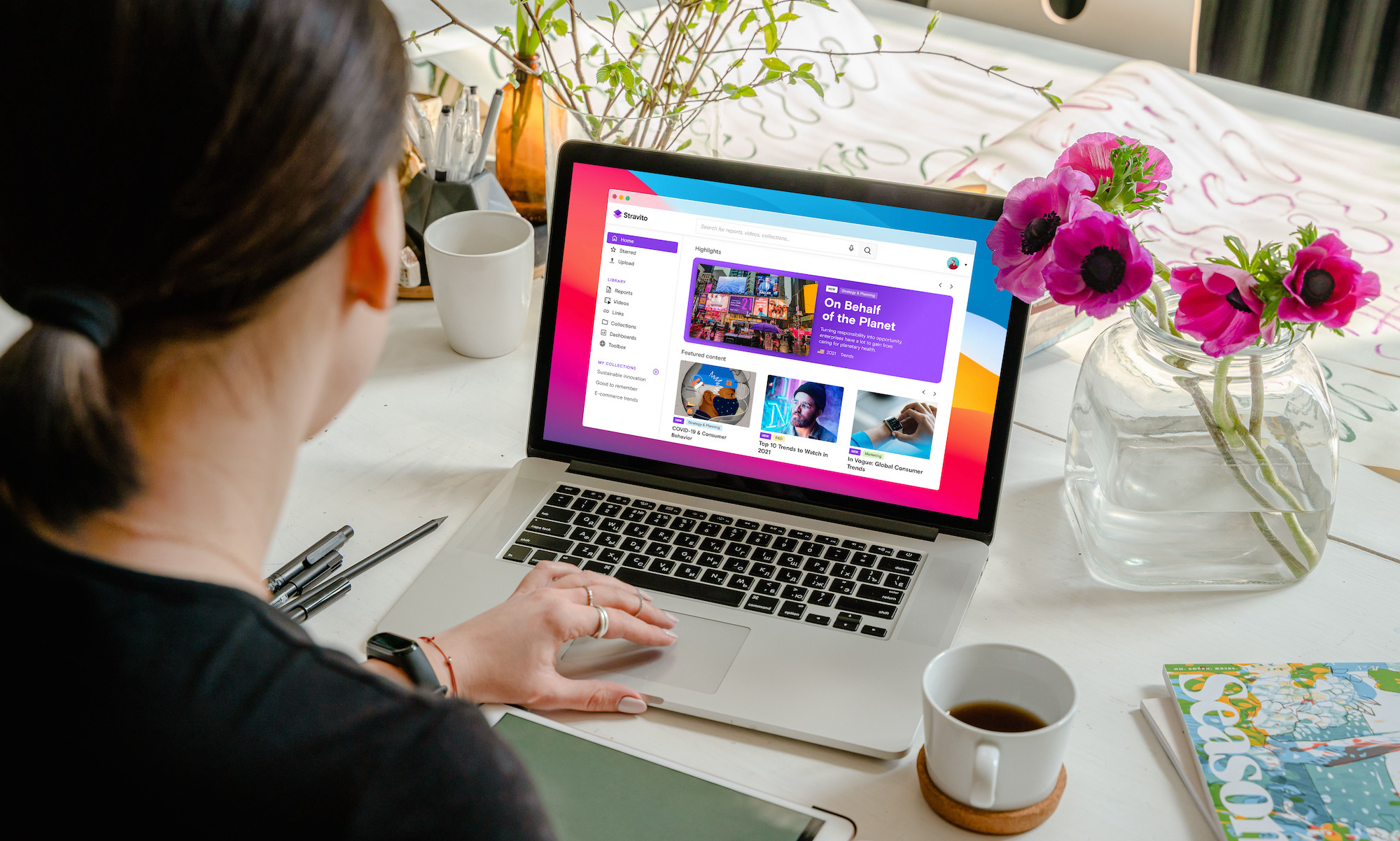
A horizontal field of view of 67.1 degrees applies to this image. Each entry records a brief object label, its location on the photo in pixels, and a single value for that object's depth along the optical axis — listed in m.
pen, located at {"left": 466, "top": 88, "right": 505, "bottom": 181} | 1.22
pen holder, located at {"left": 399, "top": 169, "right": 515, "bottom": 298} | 1.21
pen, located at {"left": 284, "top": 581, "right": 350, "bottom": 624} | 0.81
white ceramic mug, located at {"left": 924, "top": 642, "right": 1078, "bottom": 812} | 0.61
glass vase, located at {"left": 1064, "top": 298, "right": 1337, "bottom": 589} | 0.79
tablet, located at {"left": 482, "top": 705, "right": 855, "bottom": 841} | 0.63
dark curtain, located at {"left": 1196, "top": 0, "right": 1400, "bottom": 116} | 2.73
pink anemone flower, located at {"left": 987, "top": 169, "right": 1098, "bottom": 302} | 0.74
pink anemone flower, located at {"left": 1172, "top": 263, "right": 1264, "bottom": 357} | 0.70
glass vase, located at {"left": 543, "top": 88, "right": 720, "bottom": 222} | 1.12
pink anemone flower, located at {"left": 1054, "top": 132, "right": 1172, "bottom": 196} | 0.74
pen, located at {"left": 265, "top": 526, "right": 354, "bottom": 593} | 0.83
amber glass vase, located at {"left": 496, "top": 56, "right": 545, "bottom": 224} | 1.29
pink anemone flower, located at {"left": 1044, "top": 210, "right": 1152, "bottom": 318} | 0.71
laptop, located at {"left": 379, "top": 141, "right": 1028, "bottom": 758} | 0.82
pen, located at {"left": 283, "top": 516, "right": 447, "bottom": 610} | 0.84
